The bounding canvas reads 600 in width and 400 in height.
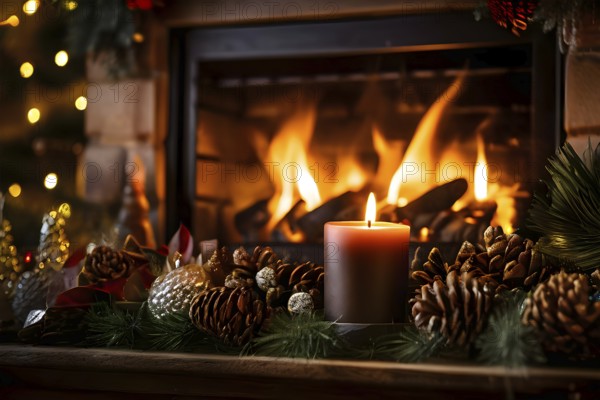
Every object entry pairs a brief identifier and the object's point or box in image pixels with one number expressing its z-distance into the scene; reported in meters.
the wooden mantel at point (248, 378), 0.69
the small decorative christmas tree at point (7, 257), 1.11
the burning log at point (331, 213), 1.52
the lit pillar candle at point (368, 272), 0.82
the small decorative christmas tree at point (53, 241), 1.10
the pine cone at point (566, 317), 0.71
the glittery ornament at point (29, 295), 1.01
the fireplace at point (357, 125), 1.40
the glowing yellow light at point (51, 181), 1.62
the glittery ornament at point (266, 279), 0.90
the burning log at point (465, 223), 1.43
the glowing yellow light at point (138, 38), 1.53
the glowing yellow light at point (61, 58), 1.62
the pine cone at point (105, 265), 0.98
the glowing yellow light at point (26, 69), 1.62
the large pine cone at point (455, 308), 0.74
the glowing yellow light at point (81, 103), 1.62
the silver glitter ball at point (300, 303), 0.85
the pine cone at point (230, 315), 0.81
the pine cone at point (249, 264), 0.93
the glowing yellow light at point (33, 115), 1.65
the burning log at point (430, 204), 1.44
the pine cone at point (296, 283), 0.89
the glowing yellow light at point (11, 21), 1.53
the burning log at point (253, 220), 1.60
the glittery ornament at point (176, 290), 0.88
